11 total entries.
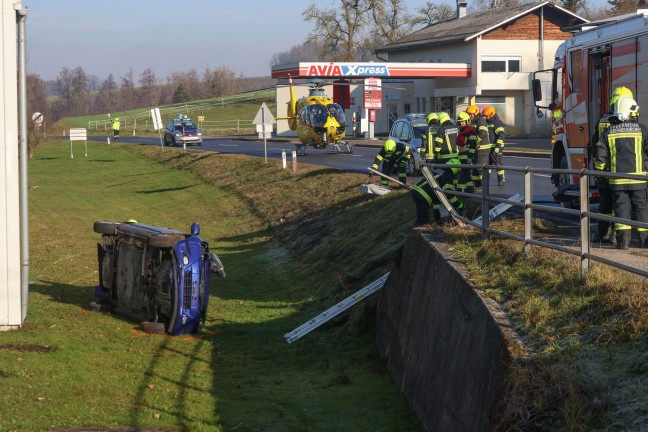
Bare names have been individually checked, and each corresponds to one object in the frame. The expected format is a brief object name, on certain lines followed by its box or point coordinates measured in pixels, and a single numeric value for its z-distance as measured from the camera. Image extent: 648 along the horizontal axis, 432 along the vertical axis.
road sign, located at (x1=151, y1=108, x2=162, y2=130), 49.50
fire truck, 13.41
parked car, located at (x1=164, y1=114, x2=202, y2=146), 58.39
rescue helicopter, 38.50
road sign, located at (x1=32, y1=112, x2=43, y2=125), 55.34
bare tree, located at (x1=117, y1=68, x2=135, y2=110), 154.25
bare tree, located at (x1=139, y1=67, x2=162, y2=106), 156.00
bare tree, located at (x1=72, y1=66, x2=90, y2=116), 146.62
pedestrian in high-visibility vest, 74.62
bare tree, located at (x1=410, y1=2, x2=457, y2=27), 82.81
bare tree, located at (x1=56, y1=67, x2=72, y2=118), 147.25
